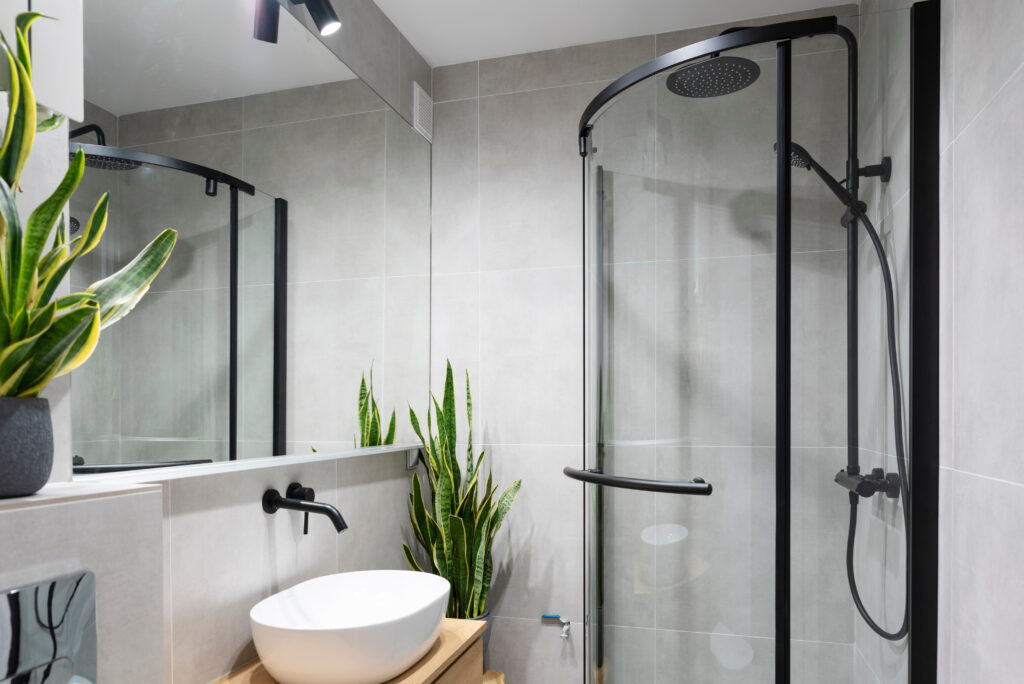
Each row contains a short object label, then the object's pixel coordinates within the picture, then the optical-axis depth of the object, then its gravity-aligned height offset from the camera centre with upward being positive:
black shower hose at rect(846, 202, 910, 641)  1.36 -0.17
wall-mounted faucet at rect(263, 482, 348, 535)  1.56 -0.37
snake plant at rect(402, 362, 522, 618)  2.25 -0.58
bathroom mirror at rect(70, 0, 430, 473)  1.26 +0.26
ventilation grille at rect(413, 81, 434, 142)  2.53 +0.89
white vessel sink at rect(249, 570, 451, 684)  1.31 -0.61
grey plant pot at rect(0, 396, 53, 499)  0.77 -0.12
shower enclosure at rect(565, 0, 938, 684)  1.36 -0.01
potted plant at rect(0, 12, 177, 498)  0.79 +0.04
